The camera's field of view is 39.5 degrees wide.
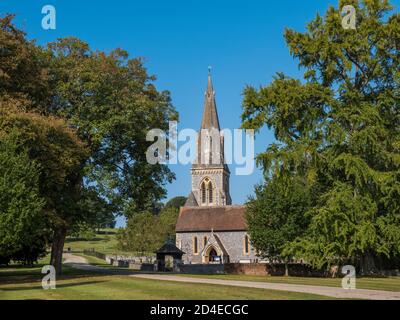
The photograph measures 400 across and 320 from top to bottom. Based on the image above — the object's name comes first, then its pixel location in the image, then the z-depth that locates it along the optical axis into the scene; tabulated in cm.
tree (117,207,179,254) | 8538
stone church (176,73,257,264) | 7444
